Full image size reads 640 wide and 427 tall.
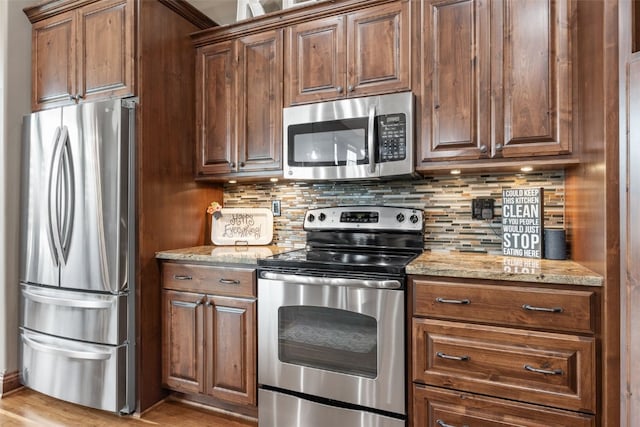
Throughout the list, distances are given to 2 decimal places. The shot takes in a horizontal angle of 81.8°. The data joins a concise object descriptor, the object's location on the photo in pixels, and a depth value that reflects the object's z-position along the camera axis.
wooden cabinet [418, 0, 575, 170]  1.72
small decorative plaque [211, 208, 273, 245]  2.65
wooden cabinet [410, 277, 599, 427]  1.44
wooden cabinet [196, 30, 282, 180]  2.33
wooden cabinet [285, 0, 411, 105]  2.02
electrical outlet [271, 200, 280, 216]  2.67
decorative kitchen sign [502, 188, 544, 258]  1.91
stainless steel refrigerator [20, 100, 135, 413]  2.13
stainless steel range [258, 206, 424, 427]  1.72
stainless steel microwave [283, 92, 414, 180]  1.98
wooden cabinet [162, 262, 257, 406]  2.05
